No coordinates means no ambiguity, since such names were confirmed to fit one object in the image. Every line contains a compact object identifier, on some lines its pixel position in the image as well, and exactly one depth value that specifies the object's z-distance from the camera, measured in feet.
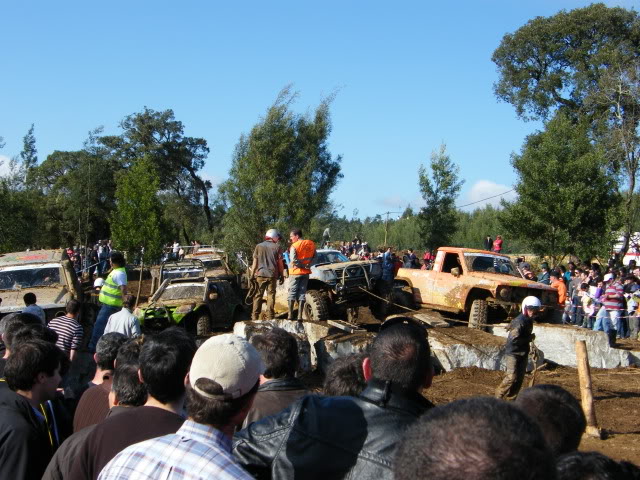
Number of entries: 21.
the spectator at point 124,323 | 26.91
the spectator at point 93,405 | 12.24
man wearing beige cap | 6.91
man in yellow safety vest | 31.69
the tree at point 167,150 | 156.04
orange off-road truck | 48.93
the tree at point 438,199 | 108.47
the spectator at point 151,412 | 9.07
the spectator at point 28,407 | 10.30
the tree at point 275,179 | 102.37
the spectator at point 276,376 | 12.07
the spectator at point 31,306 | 28.78
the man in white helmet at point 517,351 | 29.81
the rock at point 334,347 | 38.04
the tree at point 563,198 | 84.33
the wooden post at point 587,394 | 28.35
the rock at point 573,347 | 43.83
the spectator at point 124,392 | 10.15
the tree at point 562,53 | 131.34
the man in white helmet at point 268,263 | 40.55
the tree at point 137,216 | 90.22
